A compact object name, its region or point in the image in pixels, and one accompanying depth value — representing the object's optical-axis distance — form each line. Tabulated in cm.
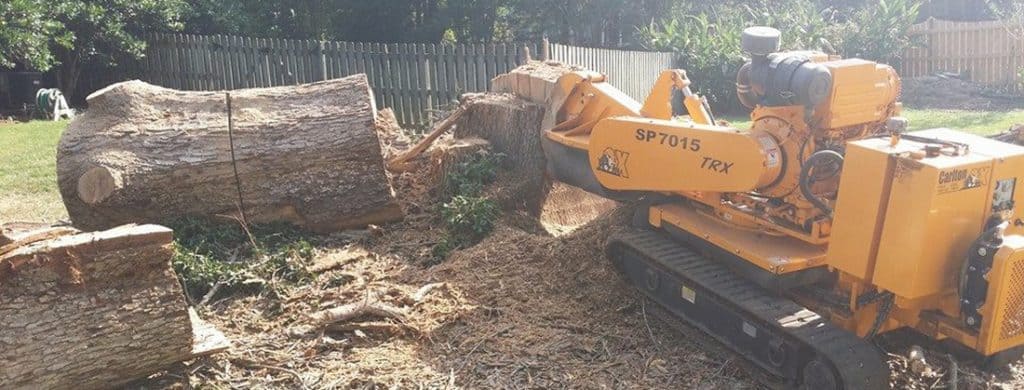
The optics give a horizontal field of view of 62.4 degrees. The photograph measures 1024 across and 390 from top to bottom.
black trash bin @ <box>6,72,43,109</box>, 1633
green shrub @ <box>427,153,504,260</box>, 691
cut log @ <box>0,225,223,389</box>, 437
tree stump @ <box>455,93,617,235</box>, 770
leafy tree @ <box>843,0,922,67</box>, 1919
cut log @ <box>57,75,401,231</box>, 656
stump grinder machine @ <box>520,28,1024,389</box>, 410
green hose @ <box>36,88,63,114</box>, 1534
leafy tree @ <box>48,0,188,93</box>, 1591
